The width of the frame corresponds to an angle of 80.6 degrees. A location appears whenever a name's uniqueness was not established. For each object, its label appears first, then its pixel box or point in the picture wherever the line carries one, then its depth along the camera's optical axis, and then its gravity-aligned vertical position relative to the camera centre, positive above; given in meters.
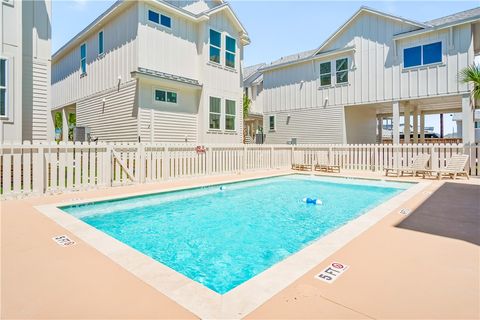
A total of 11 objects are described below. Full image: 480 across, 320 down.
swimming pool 4.00 -1.30
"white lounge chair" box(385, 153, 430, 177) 11.82 -0.20
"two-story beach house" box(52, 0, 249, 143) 12.40 +4.42
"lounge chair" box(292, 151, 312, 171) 15.30 -0.13
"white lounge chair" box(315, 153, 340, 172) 14.37 -0.22
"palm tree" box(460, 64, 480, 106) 11.16 +3.35
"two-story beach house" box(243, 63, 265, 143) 25.40 +6.01
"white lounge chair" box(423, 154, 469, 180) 10.83 -0.30
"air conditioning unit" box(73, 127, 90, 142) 13.22 +1.27
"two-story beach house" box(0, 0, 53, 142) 8.58 +2.97
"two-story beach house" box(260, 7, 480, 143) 14.18 +4.88
